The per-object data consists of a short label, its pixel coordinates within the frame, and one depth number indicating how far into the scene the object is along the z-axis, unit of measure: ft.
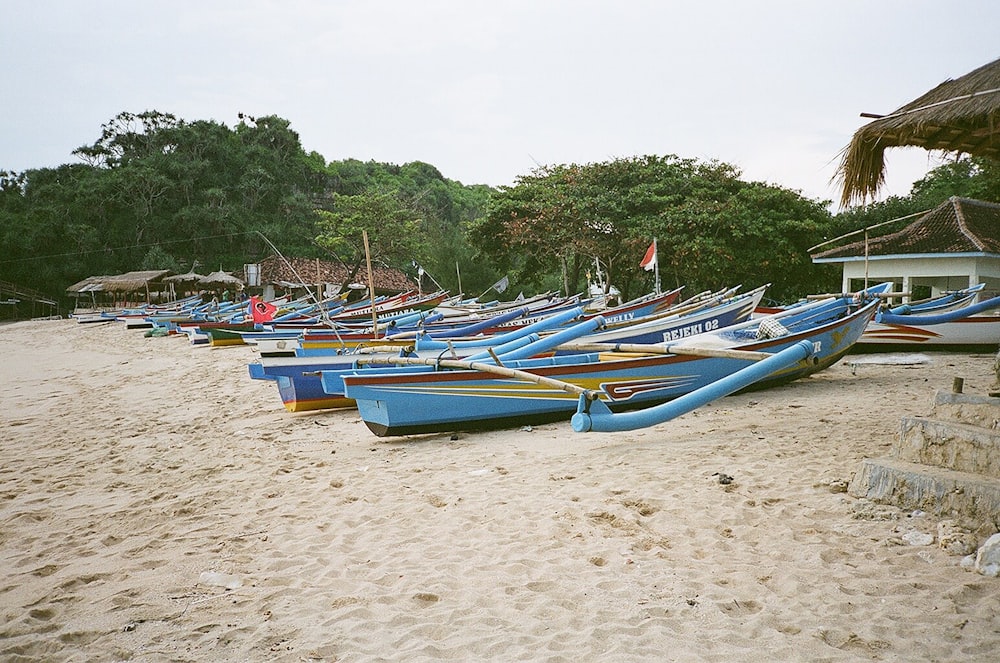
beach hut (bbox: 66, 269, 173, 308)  122.98
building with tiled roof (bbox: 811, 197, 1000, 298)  46.93
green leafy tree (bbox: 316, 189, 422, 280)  110.83
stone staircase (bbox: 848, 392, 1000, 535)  10.96
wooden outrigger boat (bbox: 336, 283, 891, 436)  20.48
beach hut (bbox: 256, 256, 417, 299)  122.62
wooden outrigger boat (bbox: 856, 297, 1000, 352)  35.45
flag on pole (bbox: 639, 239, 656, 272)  46.11
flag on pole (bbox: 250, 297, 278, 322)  44.52
